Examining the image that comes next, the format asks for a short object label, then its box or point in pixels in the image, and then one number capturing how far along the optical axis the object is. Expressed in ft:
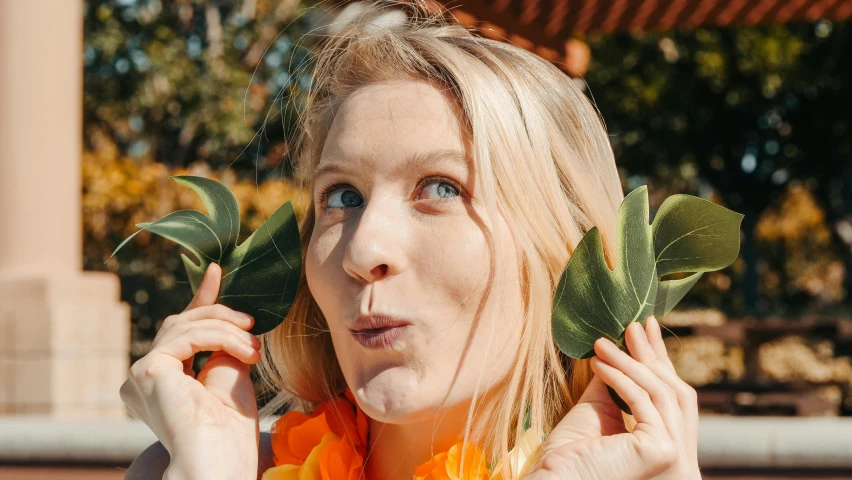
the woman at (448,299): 4.72
